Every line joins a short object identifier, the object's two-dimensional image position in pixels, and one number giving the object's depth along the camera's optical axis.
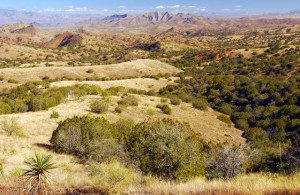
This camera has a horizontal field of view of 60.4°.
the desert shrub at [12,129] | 18.67
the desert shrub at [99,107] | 27.40
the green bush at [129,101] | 31.19
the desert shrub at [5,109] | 26.33
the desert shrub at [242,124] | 31.28
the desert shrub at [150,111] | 29.60
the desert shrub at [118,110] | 28.42
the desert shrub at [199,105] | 36.44
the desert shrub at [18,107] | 27.28
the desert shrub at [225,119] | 32.26
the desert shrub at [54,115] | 24.16
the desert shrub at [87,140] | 14.41
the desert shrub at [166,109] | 30.80
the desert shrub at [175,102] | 35.78
